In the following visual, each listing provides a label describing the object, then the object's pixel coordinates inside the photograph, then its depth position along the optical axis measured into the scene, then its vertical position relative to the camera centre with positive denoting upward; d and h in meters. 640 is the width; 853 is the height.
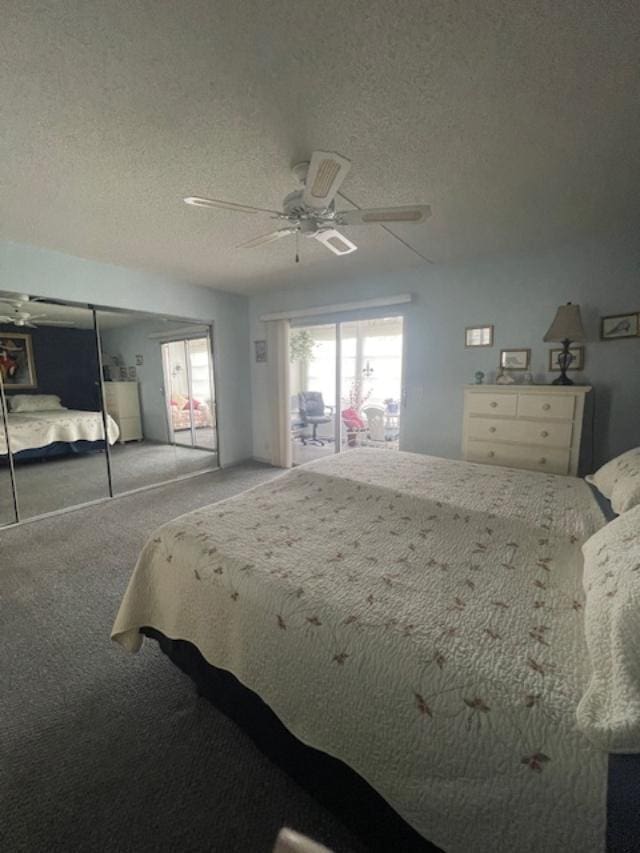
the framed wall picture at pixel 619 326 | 2.71 +0.37
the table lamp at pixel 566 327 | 2.65 +0.36
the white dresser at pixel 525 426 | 2.67 -0.41
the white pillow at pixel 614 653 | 0.62 -0.58
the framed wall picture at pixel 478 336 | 3.35 +0.37
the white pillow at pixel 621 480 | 1.43 -0.50
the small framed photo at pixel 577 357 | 2.95 +0.14
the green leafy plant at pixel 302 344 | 5.33 +0.50
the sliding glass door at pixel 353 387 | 5.36 -0.18
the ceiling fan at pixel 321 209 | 1.47 +0.85
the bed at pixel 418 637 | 0.69 -0.68
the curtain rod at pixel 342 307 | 3.71 +0.80
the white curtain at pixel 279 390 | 4.67 -0.17
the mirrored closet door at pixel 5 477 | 2.99 -0.86
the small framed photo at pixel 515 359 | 3.18 +0.14
